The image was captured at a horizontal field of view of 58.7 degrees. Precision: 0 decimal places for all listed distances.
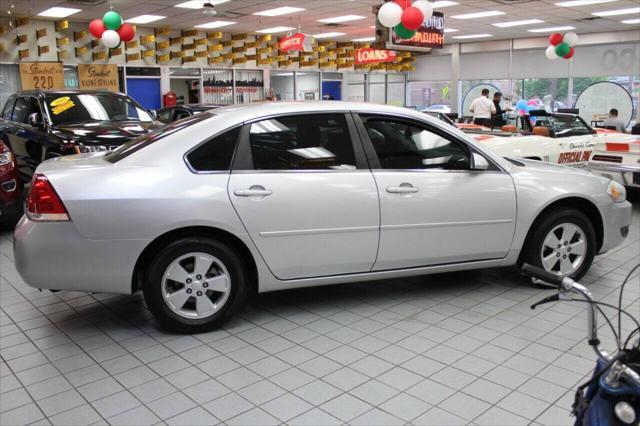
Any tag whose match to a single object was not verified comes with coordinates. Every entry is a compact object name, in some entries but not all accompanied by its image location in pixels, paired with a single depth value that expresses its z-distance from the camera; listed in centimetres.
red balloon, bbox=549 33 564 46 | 1511
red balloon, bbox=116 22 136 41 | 1237
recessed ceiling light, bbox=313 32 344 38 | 1827
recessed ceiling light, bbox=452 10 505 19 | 1422
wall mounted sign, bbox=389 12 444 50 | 1046
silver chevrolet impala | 346
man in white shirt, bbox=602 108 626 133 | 1251
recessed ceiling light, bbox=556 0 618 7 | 1269
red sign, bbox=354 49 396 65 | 1564
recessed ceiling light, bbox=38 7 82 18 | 1270
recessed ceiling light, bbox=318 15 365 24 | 1472
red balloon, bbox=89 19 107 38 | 1196
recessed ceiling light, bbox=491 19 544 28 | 1576
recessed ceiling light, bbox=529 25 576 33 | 1725
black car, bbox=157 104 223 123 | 910
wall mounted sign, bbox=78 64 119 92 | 1487
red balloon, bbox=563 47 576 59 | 1534
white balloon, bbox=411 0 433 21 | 942
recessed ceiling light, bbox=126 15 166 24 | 1402
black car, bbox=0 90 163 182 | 700
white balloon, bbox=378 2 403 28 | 931
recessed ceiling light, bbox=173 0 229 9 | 1208
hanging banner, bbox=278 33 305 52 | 1473
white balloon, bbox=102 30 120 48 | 1180
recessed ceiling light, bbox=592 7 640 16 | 1379
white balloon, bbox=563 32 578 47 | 1501
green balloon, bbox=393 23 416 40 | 988
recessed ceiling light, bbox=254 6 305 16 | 1322
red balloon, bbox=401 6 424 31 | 926
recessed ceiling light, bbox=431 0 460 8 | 1240
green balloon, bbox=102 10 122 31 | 1151
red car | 630
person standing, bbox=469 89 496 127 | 1414
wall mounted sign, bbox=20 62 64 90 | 1387
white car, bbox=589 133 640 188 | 759
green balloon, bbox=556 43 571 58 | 1504
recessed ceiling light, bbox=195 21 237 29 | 1518
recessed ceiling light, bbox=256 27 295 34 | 1669
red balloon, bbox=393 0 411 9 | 955
